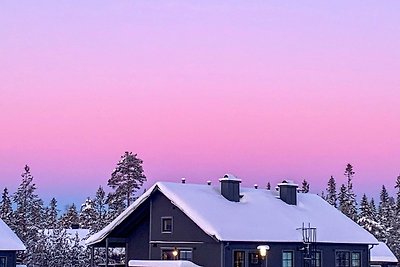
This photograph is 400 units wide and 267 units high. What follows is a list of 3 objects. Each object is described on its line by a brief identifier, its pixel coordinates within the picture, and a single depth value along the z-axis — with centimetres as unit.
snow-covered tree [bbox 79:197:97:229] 8178
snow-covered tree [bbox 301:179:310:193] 9790
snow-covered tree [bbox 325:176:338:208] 8994
